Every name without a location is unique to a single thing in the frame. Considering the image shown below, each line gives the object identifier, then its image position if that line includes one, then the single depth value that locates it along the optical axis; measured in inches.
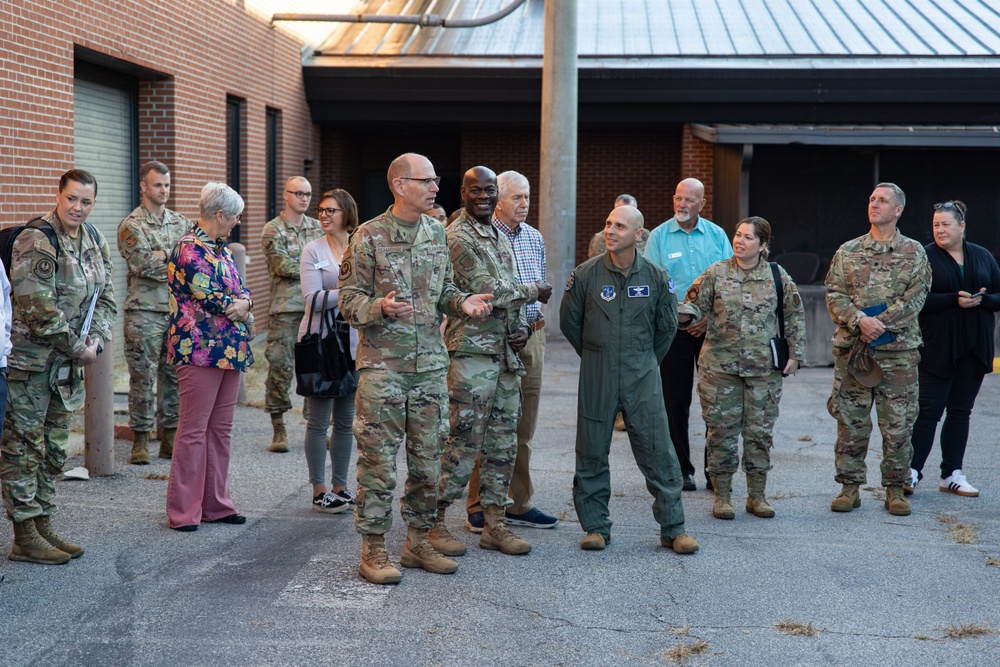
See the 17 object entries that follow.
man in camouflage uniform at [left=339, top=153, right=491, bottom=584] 198.2
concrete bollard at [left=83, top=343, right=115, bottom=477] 278.1
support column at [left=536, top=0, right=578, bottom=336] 591.8
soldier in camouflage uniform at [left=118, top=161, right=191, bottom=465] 296.0
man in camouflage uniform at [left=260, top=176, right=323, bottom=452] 310.0
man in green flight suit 220.8
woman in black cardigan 269.4
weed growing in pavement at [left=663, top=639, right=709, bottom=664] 168.1
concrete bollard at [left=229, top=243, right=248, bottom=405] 342.0
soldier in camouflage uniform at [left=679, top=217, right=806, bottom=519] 251.3
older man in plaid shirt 230.7
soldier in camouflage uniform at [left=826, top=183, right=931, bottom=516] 252.4
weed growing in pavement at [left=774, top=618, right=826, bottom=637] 179.0
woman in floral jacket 228.1
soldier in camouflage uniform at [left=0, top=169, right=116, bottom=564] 202.7
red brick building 351.3
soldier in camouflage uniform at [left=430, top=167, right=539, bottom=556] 213.9
